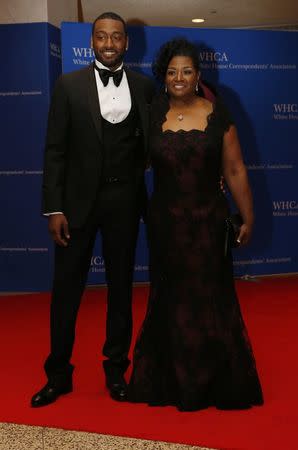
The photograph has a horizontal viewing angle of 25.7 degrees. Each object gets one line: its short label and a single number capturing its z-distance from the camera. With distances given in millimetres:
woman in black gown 2604
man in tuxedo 2641
